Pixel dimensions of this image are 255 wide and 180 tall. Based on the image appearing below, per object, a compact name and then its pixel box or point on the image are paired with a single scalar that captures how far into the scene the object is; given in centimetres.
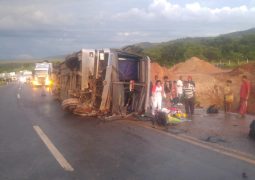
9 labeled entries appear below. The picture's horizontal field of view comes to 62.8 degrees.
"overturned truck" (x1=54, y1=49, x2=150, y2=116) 771
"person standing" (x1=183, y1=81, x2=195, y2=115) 804
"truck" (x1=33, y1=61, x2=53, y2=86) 2331
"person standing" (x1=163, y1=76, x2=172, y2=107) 1033
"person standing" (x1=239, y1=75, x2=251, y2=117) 817
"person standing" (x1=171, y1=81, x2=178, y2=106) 1022
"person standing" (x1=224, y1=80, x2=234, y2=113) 894
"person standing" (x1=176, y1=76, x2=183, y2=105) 1041
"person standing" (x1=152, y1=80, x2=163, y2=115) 812
